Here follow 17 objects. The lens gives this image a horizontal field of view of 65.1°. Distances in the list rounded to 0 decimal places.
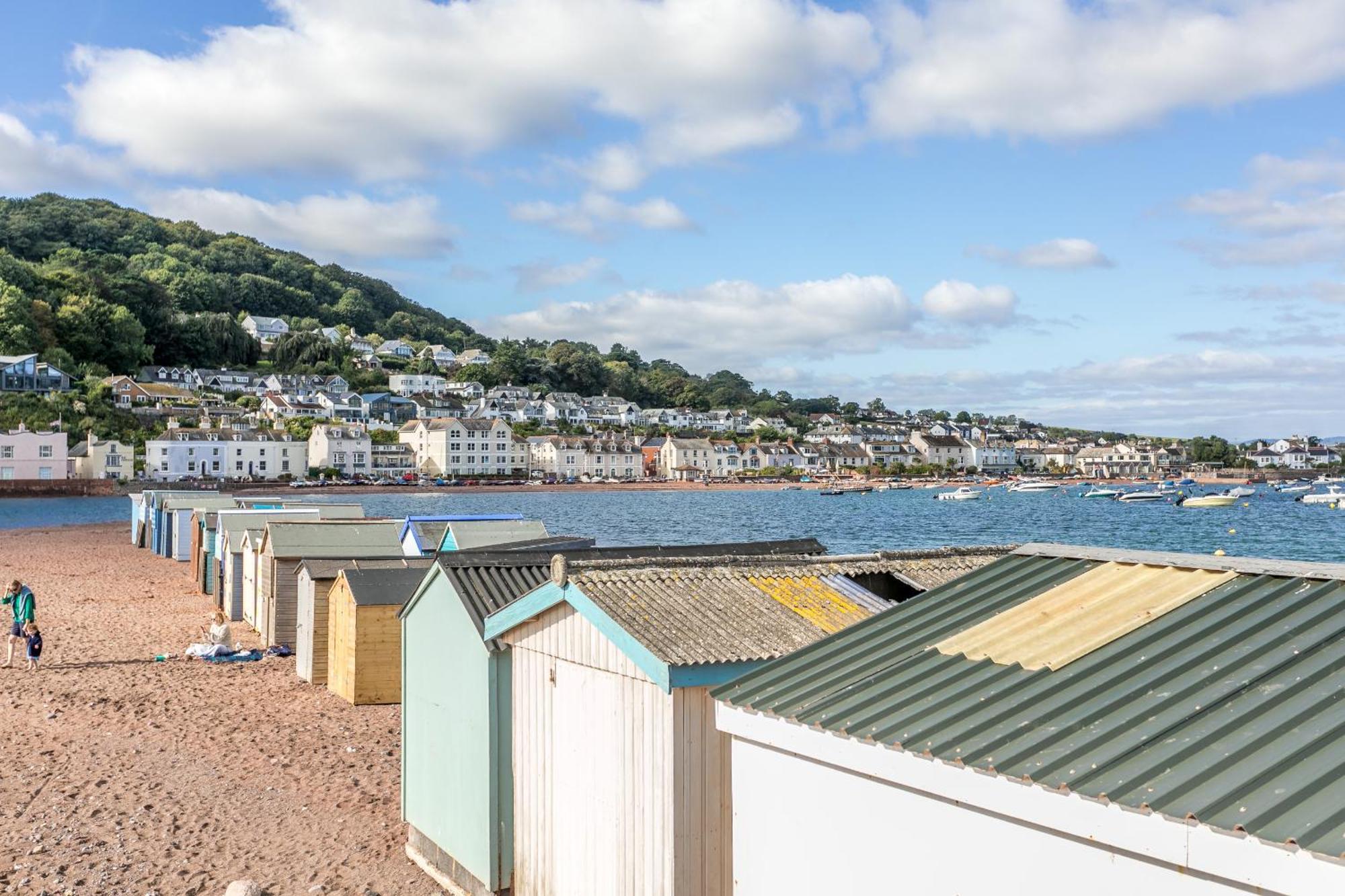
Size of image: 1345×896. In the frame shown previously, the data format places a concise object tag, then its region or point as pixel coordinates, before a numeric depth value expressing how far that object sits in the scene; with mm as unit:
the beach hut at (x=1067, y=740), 3686
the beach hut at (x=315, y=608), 17141
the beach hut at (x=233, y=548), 24391
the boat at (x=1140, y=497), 108000
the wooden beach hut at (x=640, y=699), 6664
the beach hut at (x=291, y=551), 19922
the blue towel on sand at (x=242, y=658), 19266
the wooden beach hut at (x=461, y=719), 8633
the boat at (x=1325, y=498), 99125
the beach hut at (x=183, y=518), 39062
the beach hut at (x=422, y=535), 23641
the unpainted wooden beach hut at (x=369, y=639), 15797
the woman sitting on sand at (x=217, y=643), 19469
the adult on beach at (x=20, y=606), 18656
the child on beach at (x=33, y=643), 18500
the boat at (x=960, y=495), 114688
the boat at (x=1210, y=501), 96750
